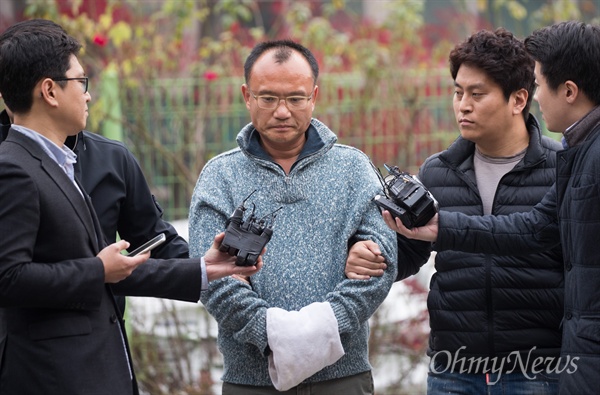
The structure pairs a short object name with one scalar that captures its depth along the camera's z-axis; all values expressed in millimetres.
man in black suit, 5898
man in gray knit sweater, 6949
